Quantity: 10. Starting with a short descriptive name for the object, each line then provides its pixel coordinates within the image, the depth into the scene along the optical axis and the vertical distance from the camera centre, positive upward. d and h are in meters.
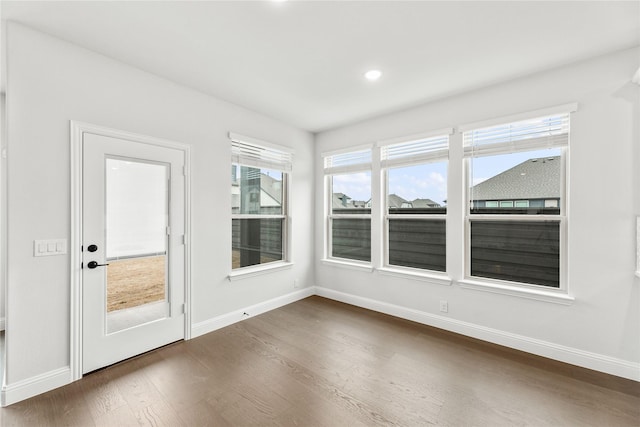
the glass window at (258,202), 3.62 +0.15
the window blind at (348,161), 4.16 +0.82
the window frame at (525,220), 2.68 -0.08
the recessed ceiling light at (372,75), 2.72 +1.39
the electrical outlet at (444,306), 3.33 -1.14
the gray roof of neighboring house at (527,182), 2.79 +0.34
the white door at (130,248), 2.40 -0.35
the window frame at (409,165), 3.40 +0.65
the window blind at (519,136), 2.69 +0.82
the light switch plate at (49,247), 2.14 -0.28
